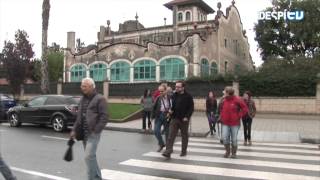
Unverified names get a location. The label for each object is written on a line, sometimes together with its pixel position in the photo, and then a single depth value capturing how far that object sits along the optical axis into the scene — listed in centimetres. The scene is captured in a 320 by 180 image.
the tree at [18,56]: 2228
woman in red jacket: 714
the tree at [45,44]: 1918
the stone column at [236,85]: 1950
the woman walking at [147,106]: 1155
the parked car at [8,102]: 1549
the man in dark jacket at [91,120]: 449
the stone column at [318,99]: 1773
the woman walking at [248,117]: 921
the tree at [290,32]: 3360
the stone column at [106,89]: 2241
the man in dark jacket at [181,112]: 706
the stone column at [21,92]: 2542
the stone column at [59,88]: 2453
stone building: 2441
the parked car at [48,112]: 1130
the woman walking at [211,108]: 1076
